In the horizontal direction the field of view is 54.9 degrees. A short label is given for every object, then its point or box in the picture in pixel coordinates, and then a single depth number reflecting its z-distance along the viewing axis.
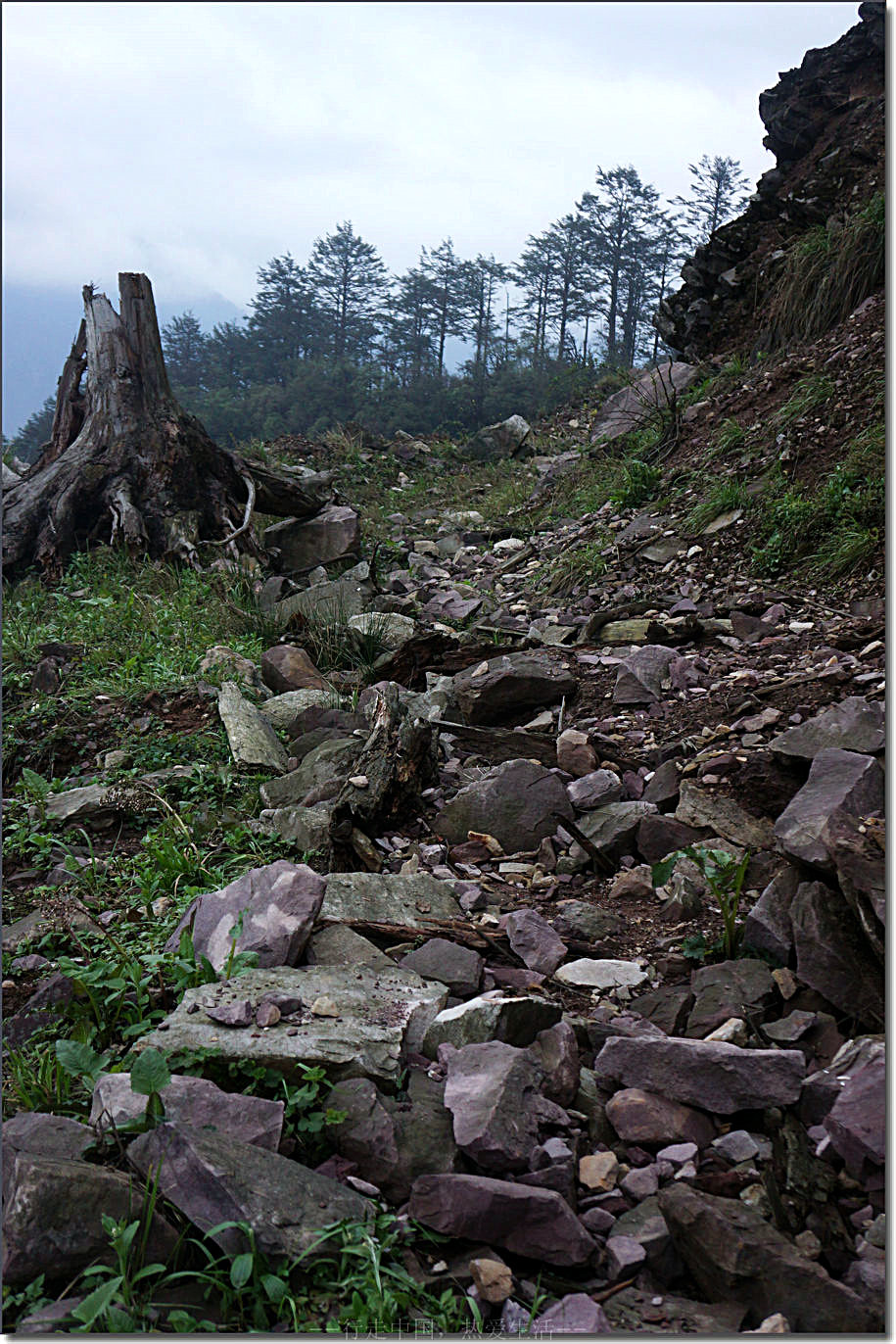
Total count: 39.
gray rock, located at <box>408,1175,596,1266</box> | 1.30
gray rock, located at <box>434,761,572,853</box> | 2.79
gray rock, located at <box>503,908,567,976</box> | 2.10
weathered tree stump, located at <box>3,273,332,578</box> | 6.93
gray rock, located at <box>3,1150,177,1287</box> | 1.25
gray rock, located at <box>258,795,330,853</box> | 2.73
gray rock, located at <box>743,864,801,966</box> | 1.91
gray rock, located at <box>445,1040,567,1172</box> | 1.44
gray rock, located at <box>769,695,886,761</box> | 2.32
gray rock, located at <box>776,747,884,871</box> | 1.91
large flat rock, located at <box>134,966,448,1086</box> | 1.58
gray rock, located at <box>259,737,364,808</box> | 3.10
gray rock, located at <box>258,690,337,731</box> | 3.94
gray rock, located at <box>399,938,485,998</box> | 1.95
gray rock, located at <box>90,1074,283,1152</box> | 1.42
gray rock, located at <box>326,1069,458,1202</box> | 1.43
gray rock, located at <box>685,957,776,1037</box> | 1.79
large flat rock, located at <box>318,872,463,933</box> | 2.22
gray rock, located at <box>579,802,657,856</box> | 2.62
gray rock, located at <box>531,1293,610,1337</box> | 1.22
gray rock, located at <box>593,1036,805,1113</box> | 1.55
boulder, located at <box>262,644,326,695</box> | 4.36
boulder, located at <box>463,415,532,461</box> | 13.95
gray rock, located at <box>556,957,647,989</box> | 2.02
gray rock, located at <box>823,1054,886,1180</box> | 1.40
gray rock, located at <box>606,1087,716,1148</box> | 1.54
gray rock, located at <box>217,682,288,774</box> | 3.42
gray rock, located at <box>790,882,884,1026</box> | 1.73
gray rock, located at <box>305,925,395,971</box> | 2.01
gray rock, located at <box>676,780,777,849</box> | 2.40
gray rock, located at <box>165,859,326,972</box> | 1.95
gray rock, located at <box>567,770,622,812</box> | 2.86
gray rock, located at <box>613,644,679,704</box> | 3.60
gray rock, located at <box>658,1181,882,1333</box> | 1.21
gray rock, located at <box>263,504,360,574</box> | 7.49
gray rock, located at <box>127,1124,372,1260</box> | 1.26
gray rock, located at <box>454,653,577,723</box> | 3.63
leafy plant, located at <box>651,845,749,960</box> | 1.99
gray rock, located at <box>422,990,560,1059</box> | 1.69
